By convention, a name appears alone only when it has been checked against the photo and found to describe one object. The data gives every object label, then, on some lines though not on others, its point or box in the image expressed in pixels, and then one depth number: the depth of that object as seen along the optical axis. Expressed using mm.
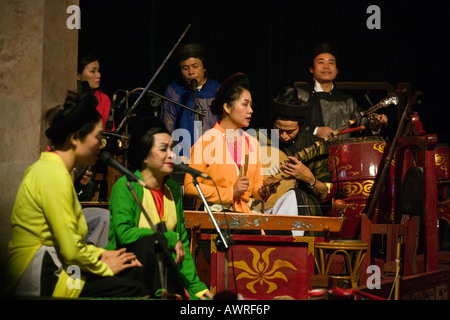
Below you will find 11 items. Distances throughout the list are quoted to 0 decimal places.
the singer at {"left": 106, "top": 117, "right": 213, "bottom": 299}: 7629
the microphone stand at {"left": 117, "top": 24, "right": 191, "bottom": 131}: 11837
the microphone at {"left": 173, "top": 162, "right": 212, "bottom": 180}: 7402
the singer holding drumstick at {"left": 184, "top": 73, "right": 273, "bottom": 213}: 10484
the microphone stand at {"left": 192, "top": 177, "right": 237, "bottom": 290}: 7234
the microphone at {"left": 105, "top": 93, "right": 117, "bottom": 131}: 11916
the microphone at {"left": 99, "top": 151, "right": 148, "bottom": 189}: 6746
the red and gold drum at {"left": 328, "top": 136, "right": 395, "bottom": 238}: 12328
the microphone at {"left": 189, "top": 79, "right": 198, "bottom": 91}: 13278
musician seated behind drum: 14250
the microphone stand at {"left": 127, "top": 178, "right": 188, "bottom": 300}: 6855
